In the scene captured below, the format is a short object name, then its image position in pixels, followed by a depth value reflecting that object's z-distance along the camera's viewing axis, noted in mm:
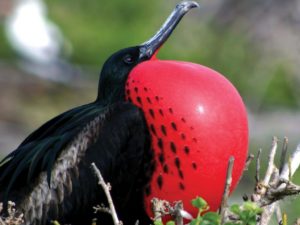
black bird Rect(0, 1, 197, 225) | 10398
